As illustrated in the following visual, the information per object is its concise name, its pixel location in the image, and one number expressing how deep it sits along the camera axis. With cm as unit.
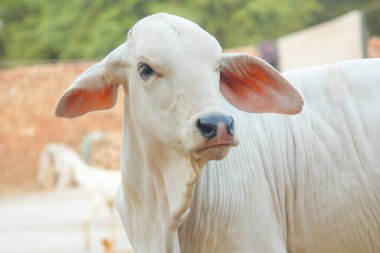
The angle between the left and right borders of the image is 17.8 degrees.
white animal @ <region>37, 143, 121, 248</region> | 1489
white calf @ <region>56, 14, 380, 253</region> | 450
